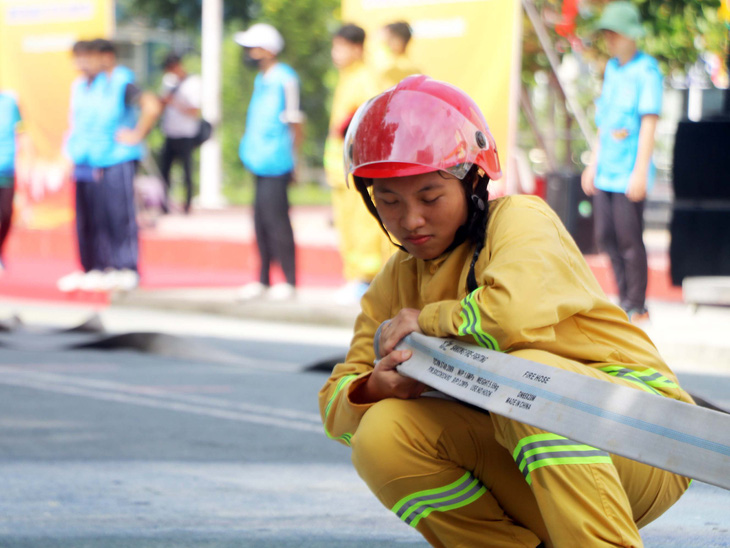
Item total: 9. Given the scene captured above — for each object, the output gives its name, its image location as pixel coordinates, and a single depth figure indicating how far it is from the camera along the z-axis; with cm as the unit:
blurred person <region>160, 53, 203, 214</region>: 3494
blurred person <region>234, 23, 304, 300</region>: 1958
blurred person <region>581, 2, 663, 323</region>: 1634
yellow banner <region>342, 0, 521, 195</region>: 1894
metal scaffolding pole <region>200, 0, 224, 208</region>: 4381
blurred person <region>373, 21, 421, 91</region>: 1800
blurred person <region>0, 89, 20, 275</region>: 2284
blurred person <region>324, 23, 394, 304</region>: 1827
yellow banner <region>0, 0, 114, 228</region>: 2503
